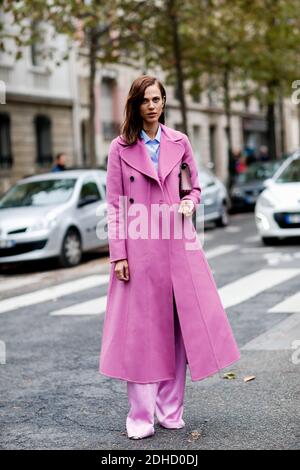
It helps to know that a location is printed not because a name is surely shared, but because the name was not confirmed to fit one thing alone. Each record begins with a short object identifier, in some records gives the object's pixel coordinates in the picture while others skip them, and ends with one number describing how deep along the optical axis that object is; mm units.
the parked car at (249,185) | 26656
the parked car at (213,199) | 20859
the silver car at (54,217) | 14562
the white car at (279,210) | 15625
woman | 5039
